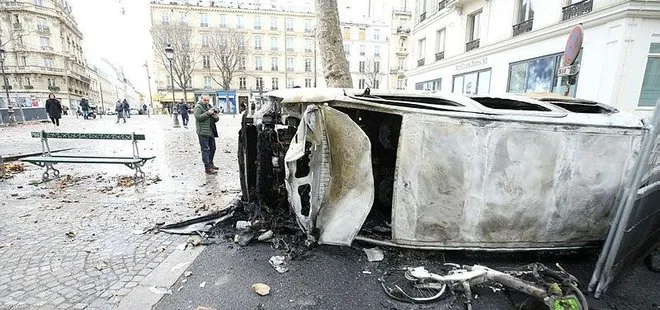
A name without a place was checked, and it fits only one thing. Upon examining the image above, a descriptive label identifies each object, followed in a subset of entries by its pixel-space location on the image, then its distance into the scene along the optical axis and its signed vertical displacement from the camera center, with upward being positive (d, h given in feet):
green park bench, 19.20 -3.50
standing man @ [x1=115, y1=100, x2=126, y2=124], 71.19 -1.35
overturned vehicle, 9.27 -2.04
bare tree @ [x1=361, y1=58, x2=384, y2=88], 156.02 +16.32
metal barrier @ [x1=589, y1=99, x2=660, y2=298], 7.77 -3.01
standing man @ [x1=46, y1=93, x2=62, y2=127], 47.85 -0.98
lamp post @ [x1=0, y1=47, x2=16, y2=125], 61.21 -2.32
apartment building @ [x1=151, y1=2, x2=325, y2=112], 154.30 +28.64
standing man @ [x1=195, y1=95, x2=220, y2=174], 21.63 -1.81
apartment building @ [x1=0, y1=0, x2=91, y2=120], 154.81 +25.95
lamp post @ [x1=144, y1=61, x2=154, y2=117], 154.81 +11.32
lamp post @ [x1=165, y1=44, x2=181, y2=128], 53.53 +8.60
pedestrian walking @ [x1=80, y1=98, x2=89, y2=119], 86.17 -1.75
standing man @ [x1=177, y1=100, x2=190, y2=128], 62.44 -2.09
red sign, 16.78 +3.25
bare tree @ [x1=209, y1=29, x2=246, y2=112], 125.70 +21.88
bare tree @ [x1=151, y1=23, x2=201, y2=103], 109.60 +22.00
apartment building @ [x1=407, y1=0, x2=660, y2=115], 29.78 +7.16
